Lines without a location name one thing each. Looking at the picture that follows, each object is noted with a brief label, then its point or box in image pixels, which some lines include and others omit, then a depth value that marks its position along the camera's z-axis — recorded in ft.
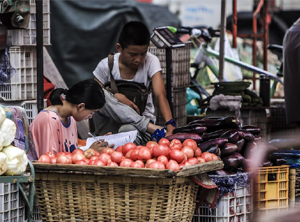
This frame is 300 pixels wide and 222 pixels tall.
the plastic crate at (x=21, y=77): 36.88
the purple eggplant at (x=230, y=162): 27.37
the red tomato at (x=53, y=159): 25.45
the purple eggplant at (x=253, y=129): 30.91
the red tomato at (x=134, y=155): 25.44
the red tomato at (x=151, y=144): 26.88
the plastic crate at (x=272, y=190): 26.91
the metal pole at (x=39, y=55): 34.99
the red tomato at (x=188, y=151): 26.11
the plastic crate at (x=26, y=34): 36.83
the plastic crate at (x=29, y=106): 36.83
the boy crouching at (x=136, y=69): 36.70
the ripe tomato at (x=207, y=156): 26.30
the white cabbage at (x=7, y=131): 21.44
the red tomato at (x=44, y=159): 25.51
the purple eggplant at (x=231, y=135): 28.78
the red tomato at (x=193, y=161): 25.35
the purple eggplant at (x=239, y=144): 28.96
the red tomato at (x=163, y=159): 24.53
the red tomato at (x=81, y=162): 25.02
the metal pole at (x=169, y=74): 42.98
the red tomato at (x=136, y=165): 24.32
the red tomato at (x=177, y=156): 25.09
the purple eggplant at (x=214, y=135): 29.27
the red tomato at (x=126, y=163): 24.57
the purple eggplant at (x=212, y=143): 28.09
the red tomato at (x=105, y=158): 25.09
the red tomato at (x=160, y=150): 25.41
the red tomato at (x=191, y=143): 26.91
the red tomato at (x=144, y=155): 25.31
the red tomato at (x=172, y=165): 23.90
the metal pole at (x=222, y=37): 50.14
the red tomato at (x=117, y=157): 25.36
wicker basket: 24.00
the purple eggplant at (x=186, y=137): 29.07
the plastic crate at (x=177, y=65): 47.52
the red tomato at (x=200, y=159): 25.79
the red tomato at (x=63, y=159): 25.14
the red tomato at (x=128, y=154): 26.08
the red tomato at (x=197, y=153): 26.73
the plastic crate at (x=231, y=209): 25.99
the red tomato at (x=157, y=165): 23.93
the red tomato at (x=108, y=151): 26.49
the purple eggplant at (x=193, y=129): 30.07
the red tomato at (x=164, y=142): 27.50
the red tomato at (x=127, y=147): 26.78
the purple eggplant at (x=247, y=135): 29.27
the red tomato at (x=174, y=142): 26.93
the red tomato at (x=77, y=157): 25.42
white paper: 31.53
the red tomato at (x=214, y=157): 26.53
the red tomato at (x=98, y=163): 24.70
